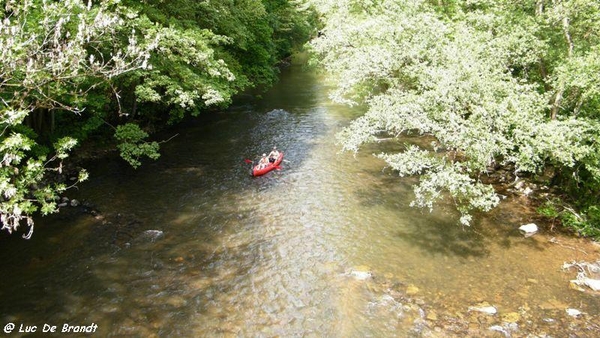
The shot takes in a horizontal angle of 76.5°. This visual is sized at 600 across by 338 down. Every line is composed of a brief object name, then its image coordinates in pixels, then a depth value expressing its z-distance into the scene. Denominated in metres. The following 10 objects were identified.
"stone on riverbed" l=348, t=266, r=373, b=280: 11.88
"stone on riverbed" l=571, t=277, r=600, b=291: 11.34
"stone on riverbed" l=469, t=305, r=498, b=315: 10.49
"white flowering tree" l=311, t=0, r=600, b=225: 12.12
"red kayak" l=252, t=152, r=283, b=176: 18.25
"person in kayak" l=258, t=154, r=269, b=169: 18.49
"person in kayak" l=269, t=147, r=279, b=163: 19.31
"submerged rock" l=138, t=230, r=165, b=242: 13.29
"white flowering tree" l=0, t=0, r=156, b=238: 6.84
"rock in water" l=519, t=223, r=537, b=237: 13.88
